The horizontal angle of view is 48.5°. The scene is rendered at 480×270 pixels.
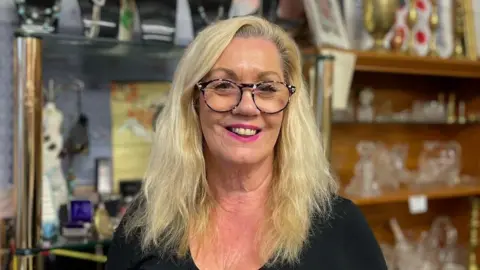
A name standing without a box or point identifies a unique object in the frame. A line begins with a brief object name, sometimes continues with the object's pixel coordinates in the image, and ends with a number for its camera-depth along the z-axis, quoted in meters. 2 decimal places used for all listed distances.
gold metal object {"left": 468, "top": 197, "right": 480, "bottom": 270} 2.58
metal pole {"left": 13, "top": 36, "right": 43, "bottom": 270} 1.37
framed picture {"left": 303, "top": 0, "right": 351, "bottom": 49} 1.88
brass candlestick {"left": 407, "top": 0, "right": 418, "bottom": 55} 2.25
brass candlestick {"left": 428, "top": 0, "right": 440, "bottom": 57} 2.37
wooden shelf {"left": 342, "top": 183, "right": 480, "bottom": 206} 2.08
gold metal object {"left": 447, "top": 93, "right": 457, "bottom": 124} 2.66
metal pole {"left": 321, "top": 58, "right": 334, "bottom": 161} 1.80
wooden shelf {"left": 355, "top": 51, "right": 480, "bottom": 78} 2.04
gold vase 2.13
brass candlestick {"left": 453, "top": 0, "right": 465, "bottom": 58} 2.47
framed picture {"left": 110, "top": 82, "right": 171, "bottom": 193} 1.89
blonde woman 1.19
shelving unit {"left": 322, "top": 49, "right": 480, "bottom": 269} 2.27
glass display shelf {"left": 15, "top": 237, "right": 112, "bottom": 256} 1.39
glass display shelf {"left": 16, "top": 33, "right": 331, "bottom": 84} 1.56
